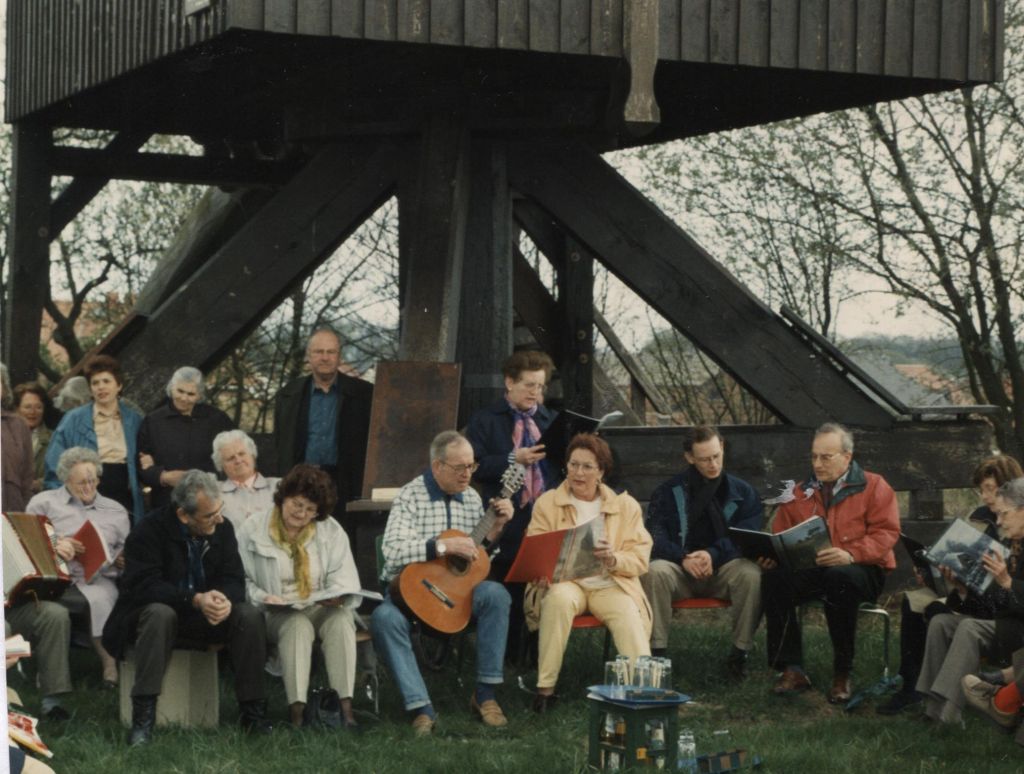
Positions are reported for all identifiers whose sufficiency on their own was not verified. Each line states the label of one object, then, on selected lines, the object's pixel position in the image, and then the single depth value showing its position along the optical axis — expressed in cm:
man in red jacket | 912
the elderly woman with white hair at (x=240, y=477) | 928
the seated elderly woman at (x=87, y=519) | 922
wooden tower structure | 995
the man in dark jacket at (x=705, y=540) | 945
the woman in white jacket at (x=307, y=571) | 843
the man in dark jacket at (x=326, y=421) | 1026
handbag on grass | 826
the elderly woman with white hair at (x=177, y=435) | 986
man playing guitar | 843
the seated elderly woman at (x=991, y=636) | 798
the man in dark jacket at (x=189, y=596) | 819
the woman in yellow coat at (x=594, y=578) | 875
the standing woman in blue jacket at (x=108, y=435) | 987
